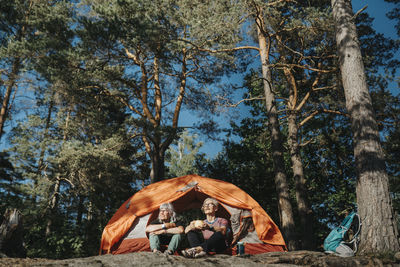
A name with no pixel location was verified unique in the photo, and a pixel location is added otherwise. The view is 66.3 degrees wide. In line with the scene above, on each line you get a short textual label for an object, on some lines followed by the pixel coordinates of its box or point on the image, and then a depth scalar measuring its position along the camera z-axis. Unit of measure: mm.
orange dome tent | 5324
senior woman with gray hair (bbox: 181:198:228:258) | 3641
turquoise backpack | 3762
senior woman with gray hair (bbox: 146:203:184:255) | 4066
